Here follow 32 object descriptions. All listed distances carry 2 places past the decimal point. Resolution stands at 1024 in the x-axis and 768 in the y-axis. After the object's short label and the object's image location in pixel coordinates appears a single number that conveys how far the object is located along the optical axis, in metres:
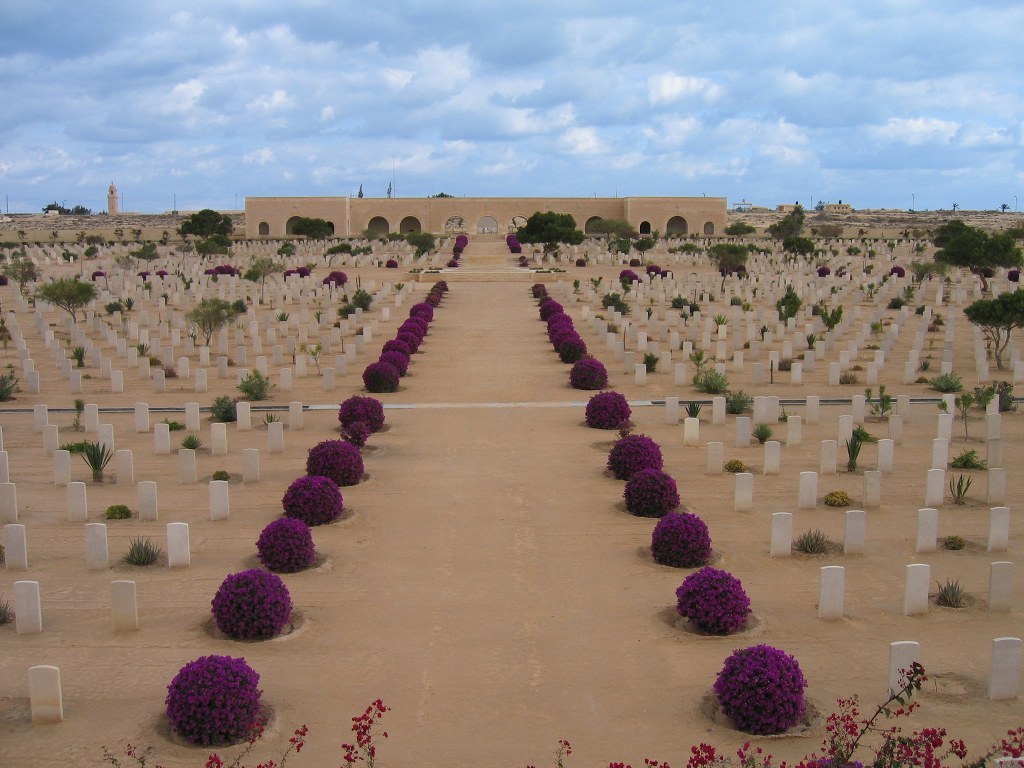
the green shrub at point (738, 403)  16.84
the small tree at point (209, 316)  24.50
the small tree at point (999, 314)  21.14
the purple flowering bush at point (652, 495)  10.95
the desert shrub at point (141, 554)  9.42
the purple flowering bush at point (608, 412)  15.49
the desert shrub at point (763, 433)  14.60
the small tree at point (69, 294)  28.00
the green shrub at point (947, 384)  19.05
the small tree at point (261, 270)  36.19
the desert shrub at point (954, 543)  9.98
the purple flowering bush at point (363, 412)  15.09
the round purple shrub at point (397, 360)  20.25
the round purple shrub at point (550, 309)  29.49
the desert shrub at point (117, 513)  10.96
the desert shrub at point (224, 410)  16.28
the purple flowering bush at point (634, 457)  12.36
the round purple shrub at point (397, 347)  21.67
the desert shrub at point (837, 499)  11.42
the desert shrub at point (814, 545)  9.83
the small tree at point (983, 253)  35.84
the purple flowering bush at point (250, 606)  7.62
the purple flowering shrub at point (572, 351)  22.30
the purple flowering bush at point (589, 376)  19.06
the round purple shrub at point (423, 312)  28.44
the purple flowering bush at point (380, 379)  18.88
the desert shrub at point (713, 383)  18.91
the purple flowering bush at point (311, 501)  10.62
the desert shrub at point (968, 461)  13.05
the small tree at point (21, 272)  35.63
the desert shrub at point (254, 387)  18.33
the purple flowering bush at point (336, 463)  12.16
